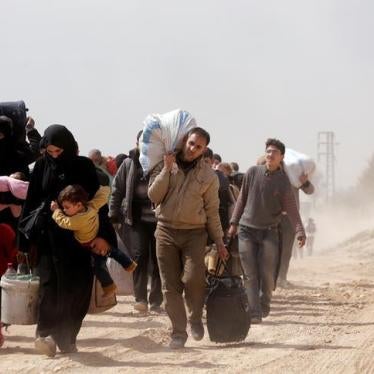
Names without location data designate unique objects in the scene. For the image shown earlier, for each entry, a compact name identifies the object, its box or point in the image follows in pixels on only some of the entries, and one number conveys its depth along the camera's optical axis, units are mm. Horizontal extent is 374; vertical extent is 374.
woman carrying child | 11775
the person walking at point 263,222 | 15759
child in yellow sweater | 11580
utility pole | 183288
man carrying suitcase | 12468
